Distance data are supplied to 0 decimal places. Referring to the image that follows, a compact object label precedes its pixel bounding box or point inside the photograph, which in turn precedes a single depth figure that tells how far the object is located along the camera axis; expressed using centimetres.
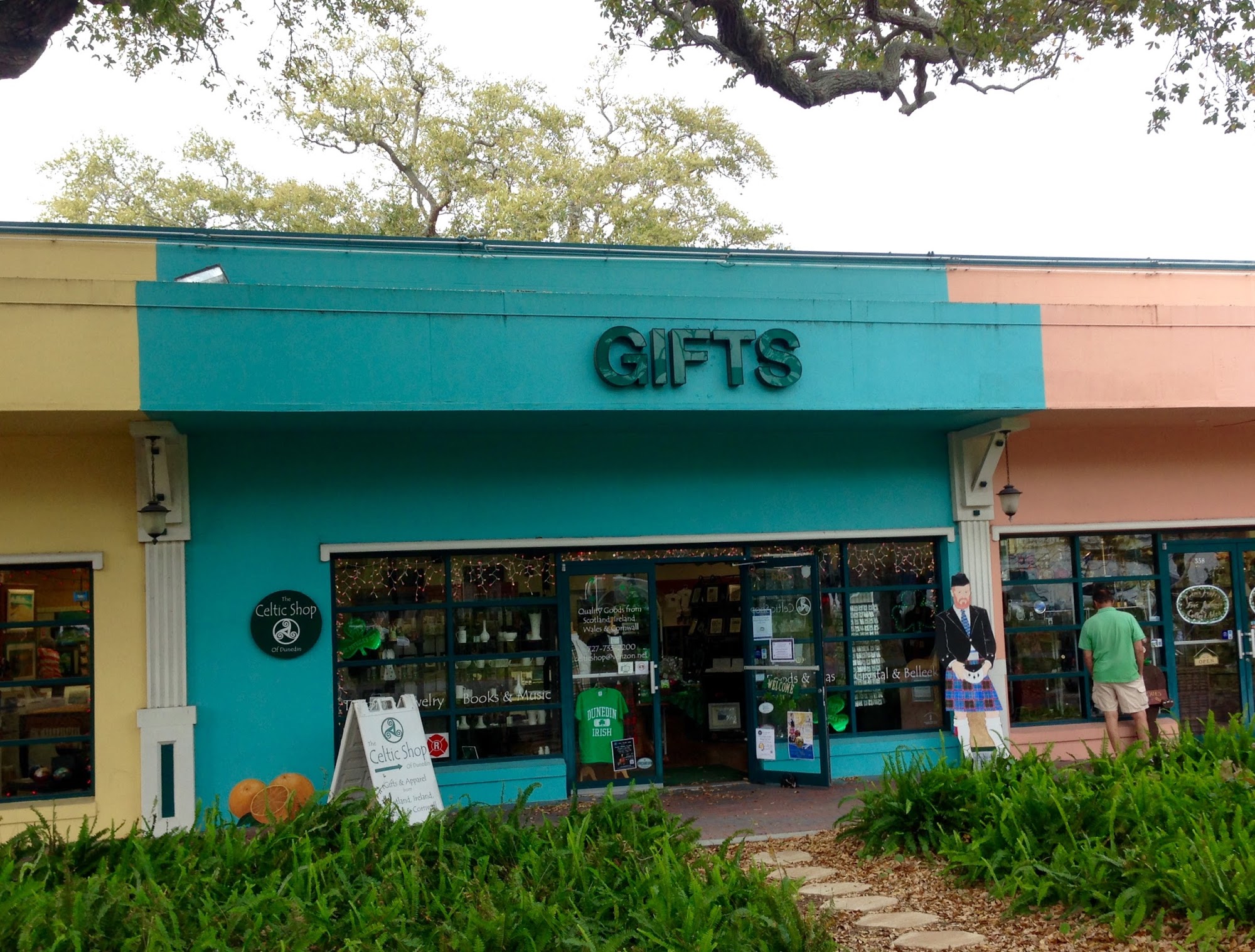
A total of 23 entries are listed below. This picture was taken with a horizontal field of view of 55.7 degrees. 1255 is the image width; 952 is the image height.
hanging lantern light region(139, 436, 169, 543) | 969
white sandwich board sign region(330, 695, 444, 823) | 907
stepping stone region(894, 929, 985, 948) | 603
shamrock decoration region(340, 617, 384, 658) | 1054
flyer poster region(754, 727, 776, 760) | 1109
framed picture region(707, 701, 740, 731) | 1295
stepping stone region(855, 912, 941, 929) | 640
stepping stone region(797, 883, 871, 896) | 713
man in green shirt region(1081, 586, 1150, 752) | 1039
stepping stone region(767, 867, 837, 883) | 752
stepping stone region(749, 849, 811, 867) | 792
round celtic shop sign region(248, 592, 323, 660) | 1012
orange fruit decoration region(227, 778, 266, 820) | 945
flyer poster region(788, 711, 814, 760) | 1090
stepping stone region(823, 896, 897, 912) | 675
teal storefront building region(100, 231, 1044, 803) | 939
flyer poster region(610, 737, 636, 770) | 1098
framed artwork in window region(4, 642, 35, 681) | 990
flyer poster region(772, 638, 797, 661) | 1120
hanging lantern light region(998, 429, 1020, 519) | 1130
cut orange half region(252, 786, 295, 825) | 895
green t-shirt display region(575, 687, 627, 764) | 1094
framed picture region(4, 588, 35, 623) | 990
